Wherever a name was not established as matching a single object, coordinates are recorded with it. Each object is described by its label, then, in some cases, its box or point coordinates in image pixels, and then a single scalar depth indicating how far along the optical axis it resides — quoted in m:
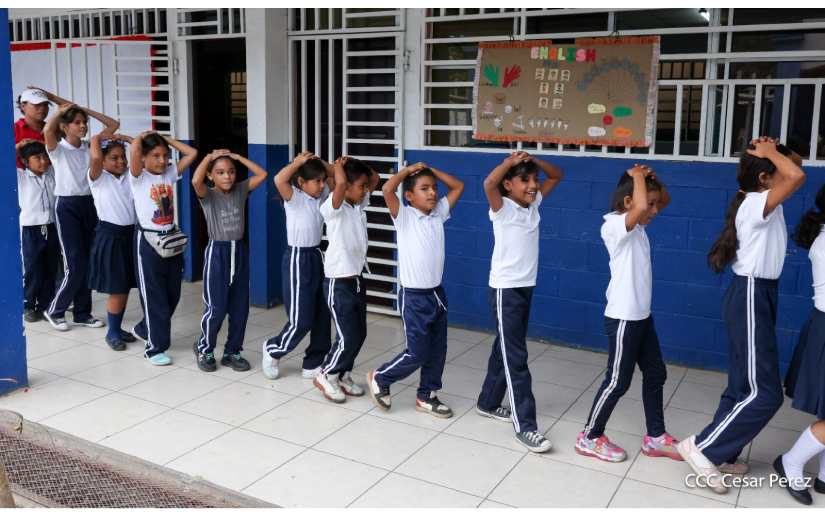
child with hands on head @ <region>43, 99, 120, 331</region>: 5.44
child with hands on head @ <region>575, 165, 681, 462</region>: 3.42
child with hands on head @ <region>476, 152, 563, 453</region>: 3.72
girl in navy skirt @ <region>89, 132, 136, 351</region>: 5.10
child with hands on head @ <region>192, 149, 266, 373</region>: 4.59
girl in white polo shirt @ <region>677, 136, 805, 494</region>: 3.21
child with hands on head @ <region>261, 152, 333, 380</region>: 4.36
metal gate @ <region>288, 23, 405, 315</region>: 5.88
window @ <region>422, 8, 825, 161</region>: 4.44
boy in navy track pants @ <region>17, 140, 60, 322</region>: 5.68
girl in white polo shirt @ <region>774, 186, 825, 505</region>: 3.16
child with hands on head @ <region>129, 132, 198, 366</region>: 4.75
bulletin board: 4.83
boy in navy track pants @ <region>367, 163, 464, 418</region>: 3.90
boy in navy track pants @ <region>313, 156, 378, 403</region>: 4.10
